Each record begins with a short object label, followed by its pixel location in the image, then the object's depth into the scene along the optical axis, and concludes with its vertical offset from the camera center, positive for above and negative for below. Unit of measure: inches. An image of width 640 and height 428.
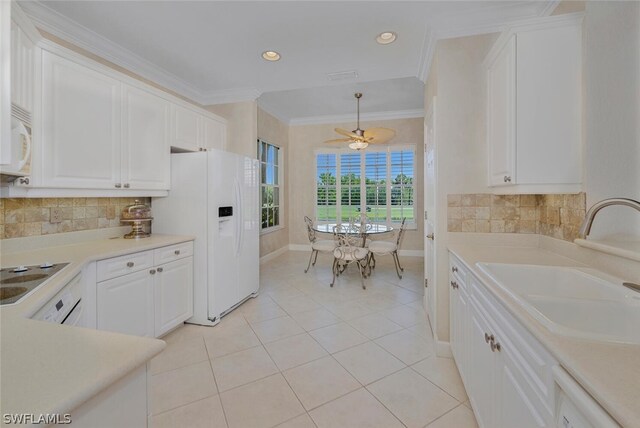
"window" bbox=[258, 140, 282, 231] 205.2 +24.3
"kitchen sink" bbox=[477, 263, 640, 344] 40.4 -14.5
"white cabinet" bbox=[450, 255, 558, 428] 32.5 -23.4
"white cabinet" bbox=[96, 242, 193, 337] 76.2 -25.5
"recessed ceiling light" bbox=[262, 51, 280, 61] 107.2 +63.7
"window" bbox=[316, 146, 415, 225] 223.5 +24.4
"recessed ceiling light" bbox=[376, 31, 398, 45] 95.0 +63.2
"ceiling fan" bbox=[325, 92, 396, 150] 173.8 +51.4
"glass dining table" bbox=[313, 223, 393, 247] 169.8 -10.8
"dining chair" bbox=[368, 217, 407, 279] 164.4 -21.8
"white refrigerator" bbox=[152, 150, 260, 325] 107.3 -2.4
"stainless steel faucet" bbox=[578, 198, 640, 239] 42.2 +0.9
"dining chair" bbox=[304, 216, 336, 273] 167.8 -19.9
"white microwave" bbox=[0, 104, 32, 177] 58.5 +15.6
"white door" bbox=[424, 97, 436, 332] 93.1 +0.5
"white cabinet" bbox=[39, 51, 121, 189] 73.2 +25.8
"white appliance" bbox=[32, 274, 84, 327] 45.0 -17.7
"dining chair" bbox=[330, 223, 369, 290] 155.5 -20.9
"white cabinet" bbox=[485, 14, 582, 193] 63.1 +26.1
